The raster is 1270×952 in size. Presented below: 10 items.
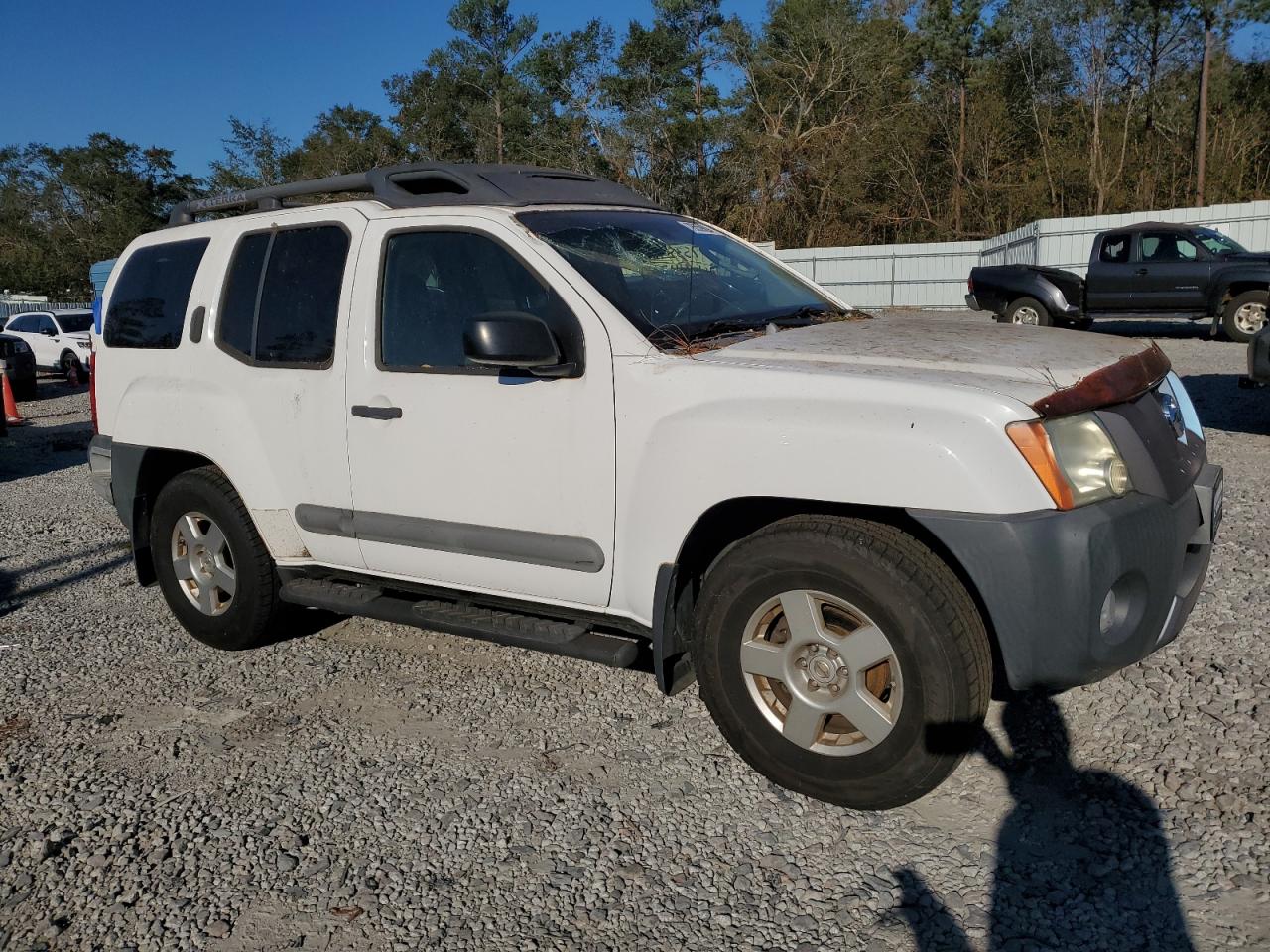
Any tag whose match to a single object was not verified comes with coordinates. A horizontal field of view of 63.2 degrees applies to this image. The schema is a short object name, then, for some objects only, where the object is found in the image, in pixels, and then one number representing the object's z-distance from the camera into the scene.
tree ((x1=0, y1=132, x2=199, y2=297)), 57.16
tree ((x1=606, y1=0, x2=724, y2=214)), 35.94
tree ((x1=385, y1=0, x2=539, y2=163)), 40.62
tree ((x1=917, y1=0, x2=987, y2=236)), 35.38
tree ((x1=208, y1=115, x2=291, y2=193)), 43.81
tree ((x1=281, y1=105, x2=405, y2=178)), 45.41
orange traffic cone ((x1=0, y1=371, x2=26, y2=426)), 14.29
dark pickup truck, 16.22
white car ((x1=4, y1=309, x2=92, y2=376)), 21.56
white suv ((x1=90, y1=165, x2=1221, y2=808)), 2.78
